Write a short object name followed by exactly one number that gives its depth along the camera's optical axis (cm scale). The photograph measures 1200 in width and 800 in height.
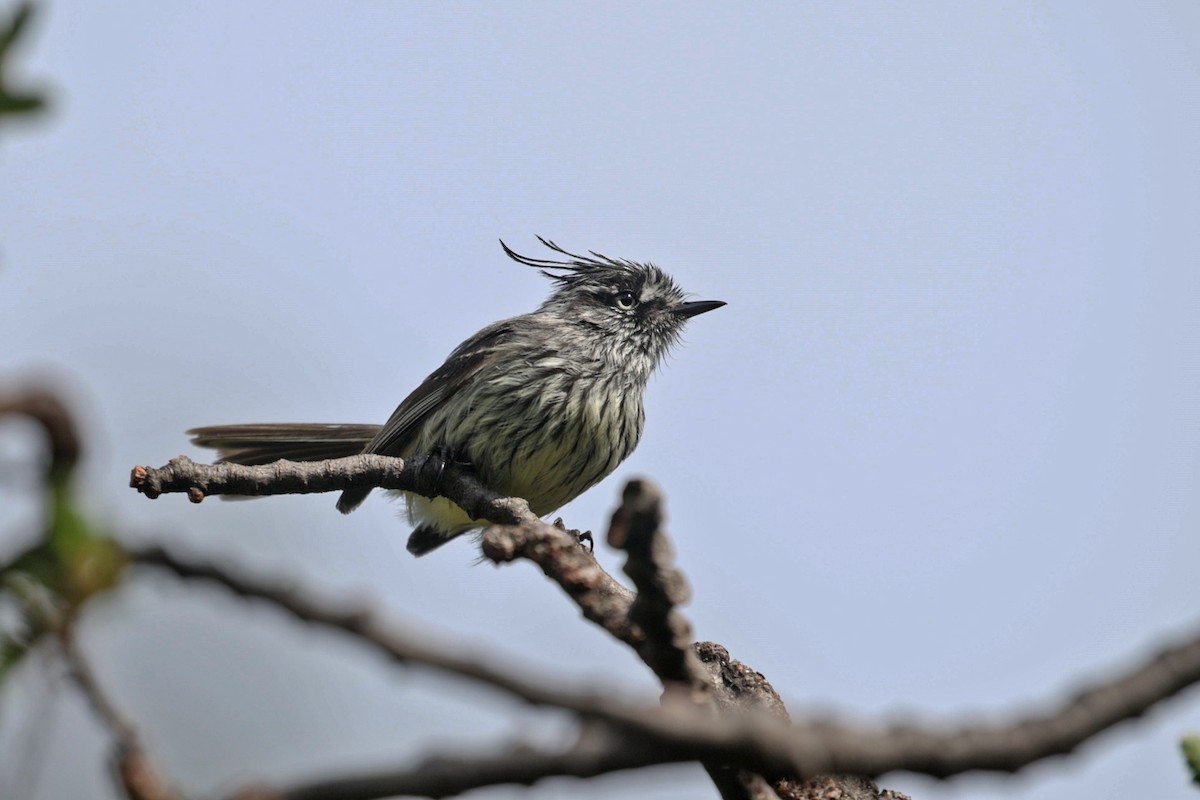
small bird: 436
